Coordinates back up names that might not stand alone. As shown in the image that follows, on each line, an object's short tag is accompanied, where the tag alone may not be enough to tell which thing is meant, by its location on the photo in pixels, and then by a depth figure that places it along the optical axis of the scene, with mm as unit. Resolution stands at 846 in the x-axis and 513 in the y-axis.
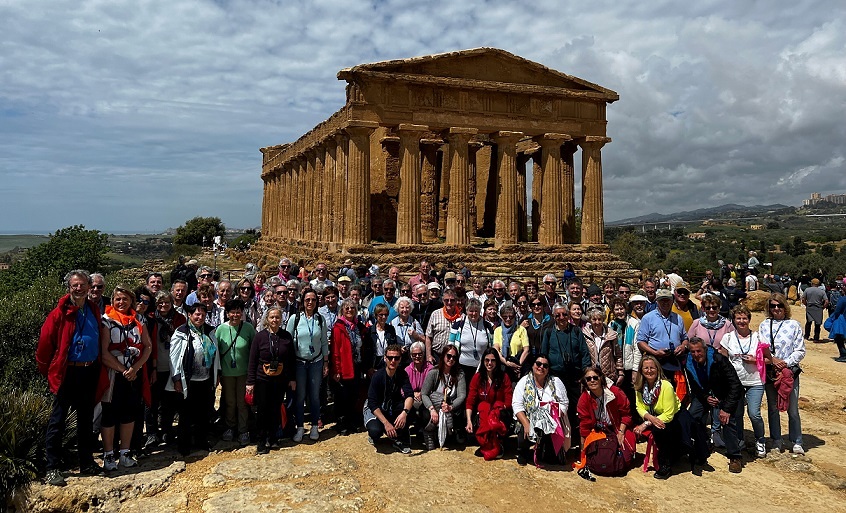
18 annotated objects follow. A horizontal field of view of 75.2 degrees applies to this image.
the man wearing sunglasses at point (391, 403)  7645
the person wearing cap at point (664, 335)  7758
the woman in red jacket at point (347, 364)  8148
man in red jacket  6223
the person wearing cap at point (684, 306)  8578
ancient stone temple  21875
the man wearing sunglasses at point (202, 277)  9192
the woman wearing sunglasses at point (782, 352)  7621
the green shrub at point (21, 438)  6219
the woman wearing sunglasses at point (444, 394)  7699
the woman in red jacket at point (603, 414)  7156
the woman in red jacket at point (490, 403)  7509
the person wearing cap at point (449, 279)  13050
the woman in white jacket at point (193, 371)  7156
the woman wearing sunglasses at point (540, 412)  7223
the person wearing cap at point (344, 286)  10664
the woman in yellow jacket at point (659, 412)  7070
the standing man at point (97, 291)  6750
